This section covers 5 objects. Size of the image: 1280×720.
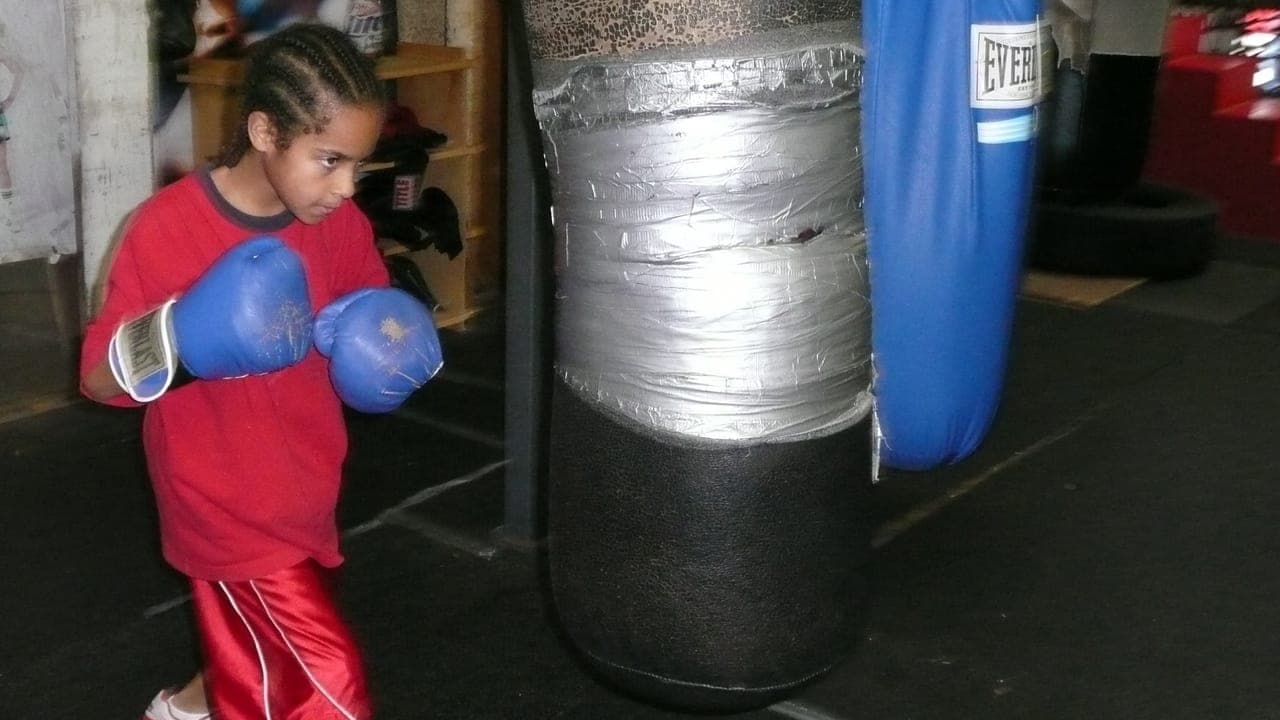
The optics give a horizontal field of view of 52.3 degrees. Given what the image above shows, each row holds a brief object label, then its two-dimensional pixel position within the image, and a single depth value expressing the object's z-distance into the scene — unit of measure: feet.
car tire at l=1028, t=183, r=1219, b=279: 17.28
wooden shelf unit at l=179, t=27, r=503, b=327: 14.56
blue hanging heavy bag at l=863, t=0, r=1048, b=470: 6.71
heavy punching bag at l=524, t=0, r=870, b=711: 4.68
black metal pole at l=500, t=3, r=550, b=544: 9.02
